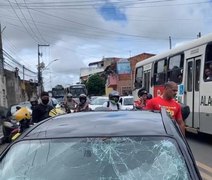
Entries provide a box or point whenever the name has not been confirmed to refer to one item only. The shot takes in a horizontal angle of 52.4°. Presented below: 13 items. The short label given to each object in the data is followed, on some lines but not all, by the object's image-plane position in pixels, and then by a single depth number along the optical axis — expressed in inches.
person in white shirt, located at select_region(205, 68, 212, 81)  238.7
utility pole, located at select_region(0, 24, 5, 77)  542.8
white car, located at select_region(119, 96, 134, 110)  447.2
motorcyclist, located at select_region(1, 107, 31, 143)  175.9
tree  1577.2
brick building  1373.5
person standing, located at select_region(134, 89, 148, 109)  236.8
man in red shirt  131.5
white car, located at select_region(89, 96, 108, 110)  451.0
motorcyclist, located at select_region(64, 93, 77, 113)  326.9
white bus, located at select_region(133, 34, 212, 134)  240.9
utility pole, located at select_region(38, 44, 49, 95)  1278.2
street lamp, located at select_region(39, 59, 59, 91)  1407.1
